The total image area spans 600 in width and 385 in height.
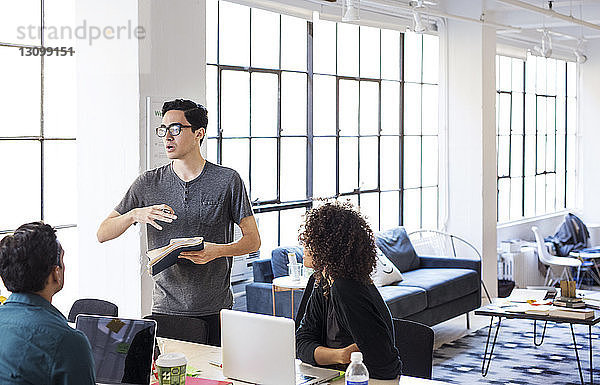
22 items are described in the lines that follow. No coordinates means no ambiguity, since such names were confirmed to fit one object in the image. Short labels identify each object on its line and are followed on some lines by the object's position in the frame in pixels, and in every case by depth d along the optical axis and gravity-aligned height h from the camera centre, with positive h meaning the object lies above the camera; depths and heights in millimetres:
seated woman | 3260 -428
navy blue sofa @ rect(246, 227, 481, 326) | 6678 -823
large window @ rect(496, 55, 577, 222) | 12031 +883
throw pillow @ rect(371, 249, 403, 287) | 7664 -730
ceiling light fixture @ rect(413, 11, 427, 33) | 7559 +1487
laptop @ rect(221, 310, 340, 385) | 3098 -592
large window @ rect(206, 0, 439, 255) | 7090 +756
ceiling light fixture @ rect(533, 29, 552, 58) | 9070 +1532
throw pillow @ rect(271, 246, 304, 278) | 6820 -549
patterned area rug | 6511 -1382
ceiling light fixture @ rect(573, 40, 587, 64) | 10352 +1693
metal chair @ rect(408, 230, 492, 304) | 9656 -597
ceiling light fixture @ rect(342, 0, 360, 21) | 6578 +1389
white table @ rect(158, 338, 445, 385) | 3240 -704
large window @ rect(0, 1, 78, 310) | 5094 +400
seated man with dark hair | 2369 -372
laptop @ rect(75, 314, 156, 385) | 3002 -559
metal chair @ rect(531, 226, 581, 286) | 10828 -863
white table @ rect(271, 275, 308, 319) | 6355 -689
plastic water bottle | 2861 -610
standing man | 3969 -112
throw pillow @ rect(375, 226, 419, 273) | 8344 -548
